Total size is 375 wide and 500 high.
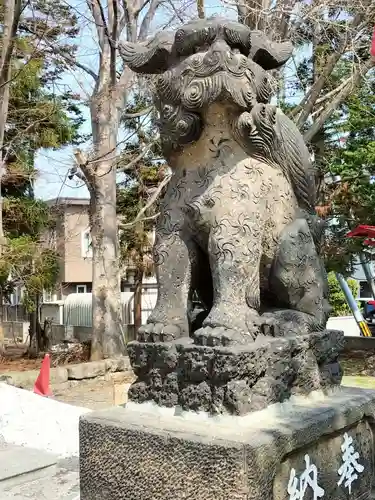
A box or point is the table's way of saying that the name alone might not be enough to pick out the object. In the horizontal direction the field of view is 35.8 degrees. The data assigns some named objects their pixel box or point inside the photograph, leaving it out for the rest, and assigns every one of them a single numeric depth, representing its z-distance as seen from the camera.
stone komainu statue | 2.26
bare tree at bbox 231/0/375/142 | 7.66
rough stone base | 2.06
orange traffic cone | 7.04
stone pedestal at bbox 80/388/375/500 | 1.92
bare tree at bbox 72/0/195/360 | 10.31
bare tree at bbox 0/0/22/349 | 7.94
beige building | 13.38
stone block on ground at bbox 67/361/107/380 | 9.13
